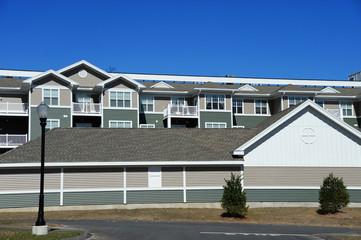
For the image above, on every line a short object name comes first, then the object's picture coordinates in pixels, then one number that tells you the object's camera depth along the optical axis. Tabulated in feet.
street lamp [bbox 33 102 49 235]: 52.13
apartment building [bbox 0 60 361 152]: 140.26
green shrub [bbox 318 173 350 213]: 84.79
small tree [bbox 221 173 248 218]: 79.56
